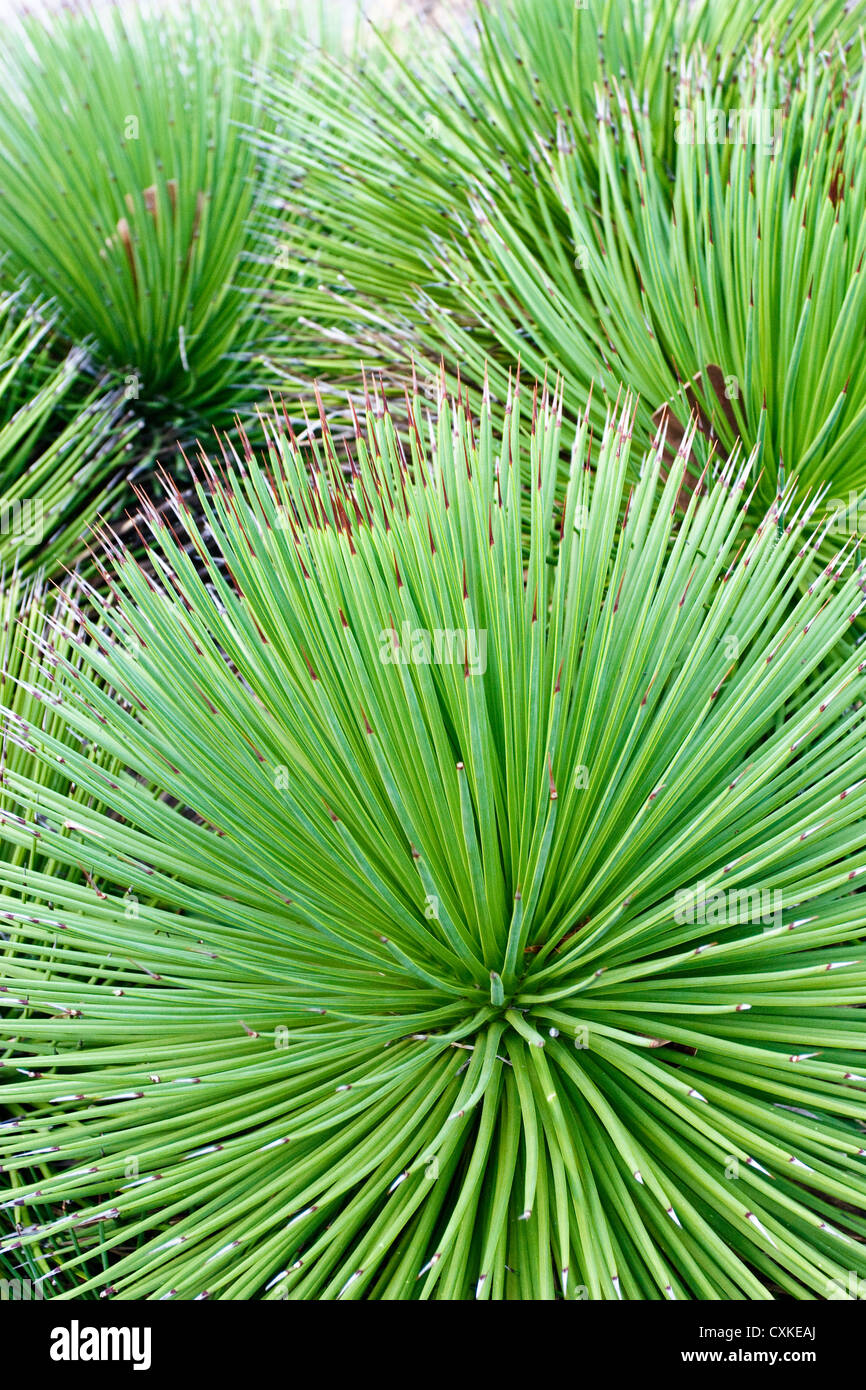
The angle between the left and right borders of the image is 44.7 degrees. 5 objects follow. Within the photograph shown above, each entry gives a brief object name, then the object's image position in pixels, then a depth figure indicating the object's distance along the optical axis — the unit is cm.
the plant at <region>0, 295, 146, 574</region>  228
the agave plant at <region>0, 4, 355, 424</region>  269
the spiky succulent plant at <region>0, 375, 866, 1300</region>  118
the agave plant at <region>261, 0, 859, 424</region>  217
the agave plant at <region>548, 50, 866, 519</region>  175
